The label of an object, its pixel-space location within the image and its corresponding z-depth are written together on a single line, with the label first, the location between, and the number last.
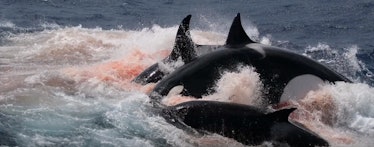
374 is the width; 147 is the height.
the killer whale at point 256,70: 13.55
